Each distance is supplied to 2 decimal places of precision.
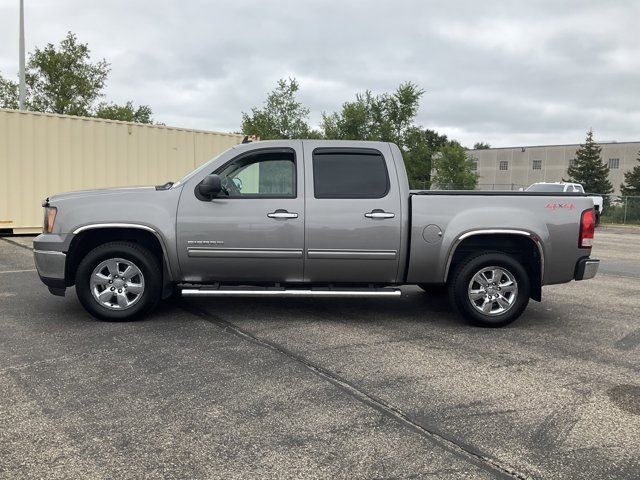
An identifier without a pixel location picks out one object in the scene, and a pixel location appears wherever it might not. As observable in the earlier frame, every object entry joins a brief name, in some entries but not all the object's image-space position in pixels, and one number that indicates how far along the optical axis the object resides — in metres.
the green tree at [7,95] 27.81
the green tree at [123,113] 29.92
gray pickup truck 5.63
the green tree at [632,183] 63.33
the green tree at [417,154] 46.22
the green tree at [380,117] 47.12
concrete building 73.00
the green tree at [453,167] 50.44
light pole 19.20
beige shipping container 13.38
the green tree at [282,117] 42.06
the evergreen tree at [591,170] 63.31
